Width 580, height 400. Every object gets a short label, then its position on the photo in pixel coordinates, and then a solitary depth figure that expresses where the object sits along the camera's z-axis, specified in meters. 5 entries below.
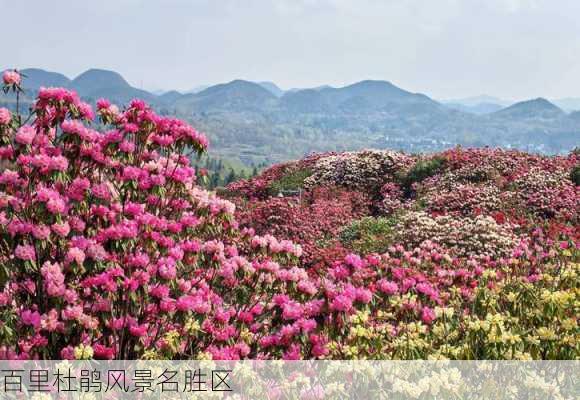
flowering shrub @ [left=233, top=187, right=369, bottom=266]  15.74
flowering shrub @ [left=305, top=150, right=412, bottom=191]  23.52
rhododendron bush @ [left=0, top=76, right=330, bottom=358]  5.00
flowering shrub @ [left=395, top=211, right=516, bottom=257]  12.38
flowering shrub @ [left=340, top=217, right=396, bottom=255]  13.85
